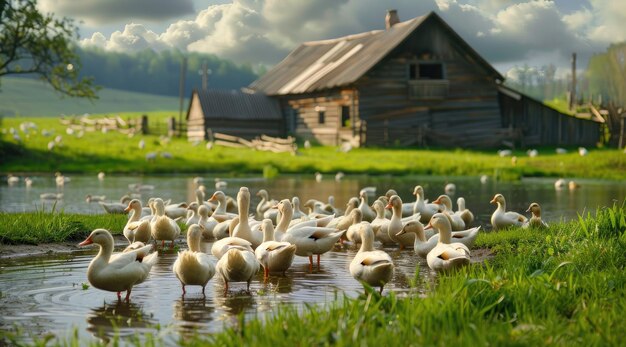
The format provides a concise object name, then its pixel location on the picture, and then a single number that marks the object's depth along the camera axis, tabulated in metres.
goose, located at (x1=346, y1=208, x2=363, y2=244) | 14.59
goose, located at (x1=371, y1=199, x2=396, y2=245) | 15.18
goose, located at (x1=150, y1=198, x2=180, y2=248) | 14.13
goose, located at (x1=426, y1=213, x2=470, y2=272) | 10.89
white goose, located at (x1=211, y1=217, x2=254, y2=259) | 11.36
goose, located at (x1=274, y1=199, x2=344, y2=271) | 12.40
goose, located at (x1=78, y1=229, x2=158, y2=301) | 9.44
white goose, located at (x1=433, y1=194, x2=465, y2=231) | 16.39
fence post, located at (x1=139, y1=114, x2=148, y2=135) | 59.59
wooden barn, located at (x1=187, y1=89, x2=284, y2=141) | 54.34
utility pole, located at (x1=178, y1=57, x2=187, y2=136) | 70.19
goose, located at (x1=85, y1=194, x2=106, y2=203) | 24.06
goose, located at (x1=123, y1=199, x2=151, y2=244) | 13.94
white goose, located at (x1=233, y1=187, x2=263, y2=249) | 13.04
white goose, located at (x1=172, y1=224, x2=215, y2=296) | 9.77
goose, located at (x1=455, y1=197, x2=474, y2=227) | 17.55
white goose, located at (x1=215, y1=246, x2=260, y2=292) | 9.94
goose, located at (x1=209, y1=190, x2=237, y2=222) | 16.33
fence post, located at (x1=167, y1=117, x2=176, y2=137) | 59.12
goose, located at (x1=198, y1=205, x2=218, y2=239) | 16.05
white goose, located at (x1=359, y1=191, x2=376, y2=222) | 18.50
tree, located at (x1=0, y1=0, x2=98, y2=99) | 34.25
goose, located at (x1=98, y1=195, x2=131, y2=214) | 20.30
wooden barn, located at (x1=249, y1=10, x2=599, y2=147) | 48.72
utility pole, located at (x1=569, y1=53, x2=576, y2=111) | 72.00
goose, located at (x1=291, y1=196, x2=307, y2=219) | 17.57
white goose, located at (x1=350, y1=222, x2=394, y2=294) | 9.66
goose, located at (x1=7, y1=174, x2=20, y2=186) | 32.35
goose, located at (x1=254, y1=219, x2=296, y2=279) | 11.05
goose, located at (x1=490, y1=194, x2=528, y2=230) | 16.47
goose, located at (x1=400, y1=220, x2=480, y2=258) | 12.65
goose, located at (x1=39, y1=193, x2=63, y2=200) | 25.14
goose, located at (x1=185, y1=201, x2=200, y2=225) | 17.15
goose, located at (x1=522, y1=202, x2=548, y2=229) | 15.06
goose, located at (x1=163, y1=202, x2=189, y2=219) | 18.66
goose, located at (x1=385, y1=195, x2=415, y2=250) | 14.62
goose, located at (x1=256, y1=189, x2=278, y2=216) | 20.18
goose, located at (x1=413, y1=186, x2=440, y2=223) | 18.27
